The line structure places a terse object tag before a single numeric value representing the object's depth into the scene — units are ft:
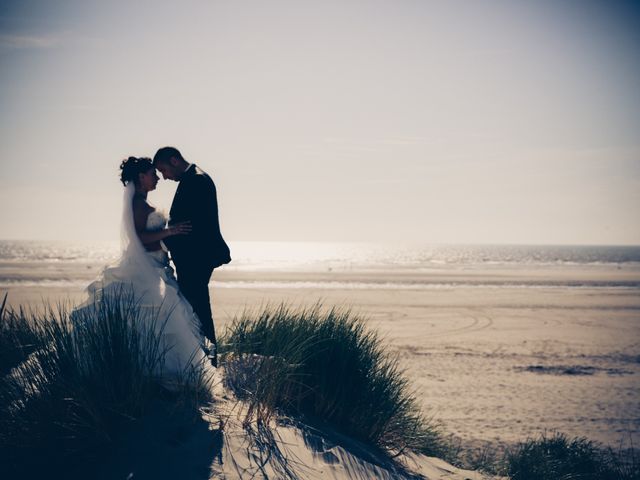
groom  15.78
